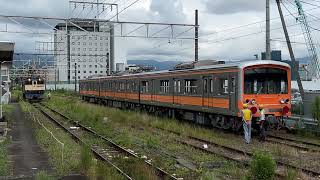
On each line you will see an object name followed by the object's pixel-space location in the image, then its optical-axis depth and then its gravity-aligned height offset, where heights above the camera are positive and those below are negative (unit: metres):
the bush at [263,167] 9.07 -1.60
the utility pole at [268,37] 21.70 +1.96
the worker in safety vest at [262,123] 18.00 -1.56
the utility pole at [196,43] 34.29 +2.73
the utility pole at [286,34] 23.91 +2.30
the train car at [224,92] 18.53 -0.45
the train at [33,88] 56.47 -0.81
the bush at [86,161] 11.62 -1.95
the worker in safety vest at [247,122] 17.27 -1.45
